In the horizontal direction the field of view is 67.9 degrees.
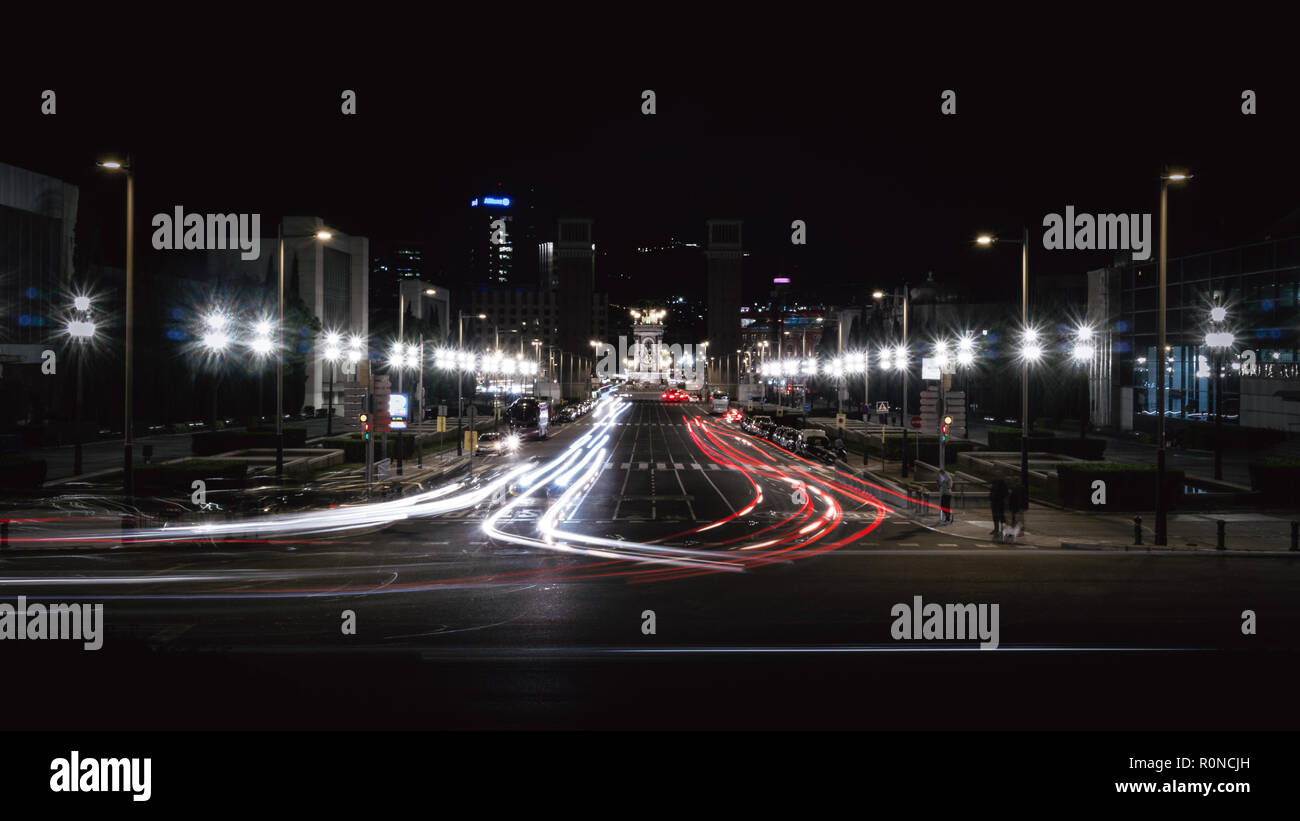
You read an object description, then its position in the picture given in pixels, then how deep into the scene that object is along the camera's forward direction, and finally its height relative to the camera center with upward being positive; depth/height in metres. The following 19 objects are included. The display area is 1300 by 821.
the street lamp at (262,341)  53.31 +3.62
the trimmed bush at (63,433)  50.29 -1.61
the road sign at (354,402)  34.25 +0.07
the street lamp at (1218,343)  34.41 +2.42
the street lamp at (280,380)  30.52 +0.78
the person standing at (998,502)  23.41 -2.30
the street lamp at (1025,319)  28.76 +2.78
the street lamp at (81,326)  53.47 +4.25
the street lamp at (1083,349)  55.56 +3.48
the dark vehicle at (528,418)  67.95 -1.01
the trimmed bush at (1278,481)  29.34 -2.22
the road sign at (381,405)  33.81 -0.03
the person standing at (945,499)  26.67 -2.56
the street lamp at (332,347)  61.31 +3.76
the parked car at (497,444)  53.75 -2.31
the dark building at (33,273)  57.03 +8.52
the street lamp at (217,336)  46.16 +3.41
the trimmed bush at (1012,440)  45.34 -1.60
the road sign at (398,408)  36.72 -0.14
